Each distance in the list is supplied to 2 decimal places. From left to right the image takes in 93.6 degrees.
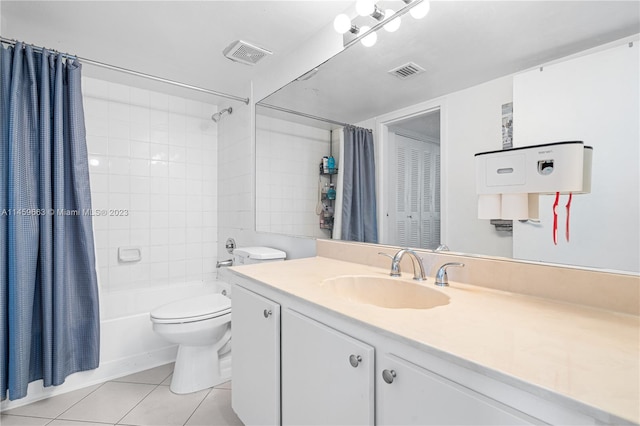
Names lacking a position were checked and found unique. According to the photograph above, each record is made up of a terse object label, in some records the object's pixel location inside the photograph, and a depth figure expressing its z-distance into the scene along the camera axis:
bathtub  1.77
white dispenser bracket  0.86
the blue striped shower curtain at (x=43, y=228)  1.55
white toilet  1.74
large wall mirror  0.81
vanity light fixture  1.25
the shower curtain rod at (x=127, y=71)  1.57
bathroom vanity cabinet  0.53
